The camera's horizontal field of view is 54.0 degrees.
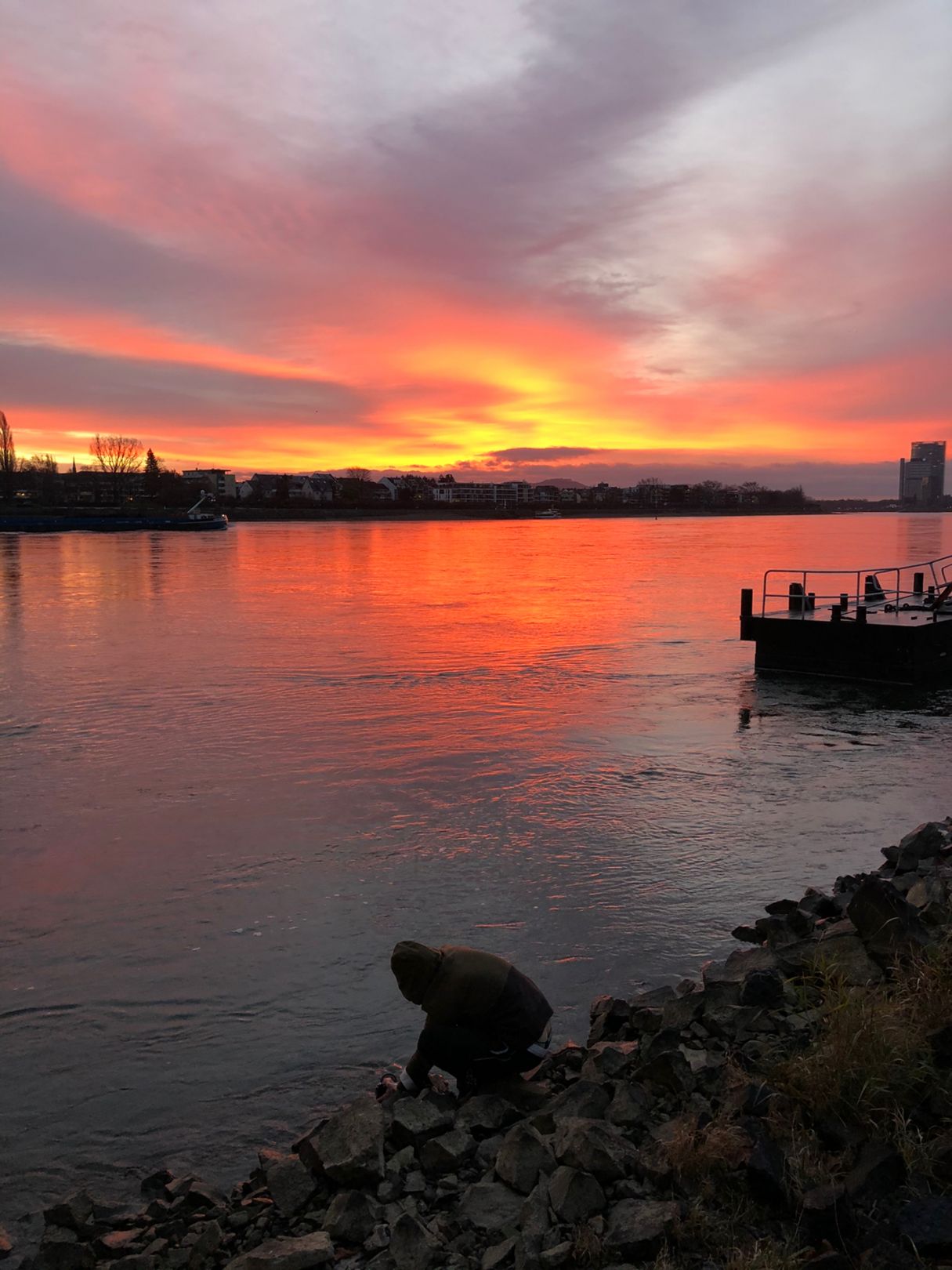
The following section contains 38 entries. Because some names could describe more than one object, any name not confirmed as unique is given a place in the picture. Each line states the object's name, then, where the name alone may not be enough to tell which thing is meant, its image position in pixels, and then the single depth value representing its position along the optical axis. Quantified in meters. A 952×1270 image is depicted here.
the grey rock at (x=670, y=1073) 5.61
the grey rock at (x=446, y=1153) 5.21
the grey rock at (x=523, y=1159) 4.92
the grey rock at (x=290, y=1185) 5.06
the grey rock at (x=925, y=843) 10.10
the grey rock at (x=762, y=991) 6.62
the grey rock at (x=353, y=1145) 5.12
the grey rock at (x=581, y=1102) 5.44
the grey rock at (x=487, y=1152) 5.24
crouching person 5.88
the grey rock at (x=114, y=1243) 4.84
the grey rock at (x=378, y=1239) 4.65
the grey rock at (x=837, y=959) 6.79
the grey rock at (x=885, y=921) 6.94
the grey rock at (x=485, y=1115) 5.57
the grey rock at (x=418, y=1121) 5.43
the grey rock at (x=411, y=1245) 4.48
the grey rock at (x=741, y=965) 7.34
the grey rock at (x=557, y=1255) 4.31
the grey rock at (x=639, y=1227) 4.33
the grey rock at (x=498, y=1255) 4.41
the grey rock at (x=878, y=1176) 4.50
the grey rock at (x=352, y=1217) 4.75
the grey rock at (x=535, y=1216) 4.51
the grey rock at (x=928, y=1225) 4.14
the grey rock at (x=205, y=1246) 4.71
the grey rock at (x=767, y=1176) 4.55
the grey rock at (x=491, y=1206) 4.71
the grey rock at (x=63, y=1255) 4.76
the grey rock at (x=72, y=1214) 5.09
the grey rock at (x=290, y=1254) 4.46
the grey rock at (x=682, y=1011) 6.44
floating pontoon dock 22.66
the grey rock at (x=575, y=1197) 4.61
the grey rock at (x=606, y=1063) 5.95
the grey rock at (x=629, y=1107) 5.32
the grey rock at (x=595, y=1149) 4.82
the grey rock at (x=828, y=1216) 4.29
